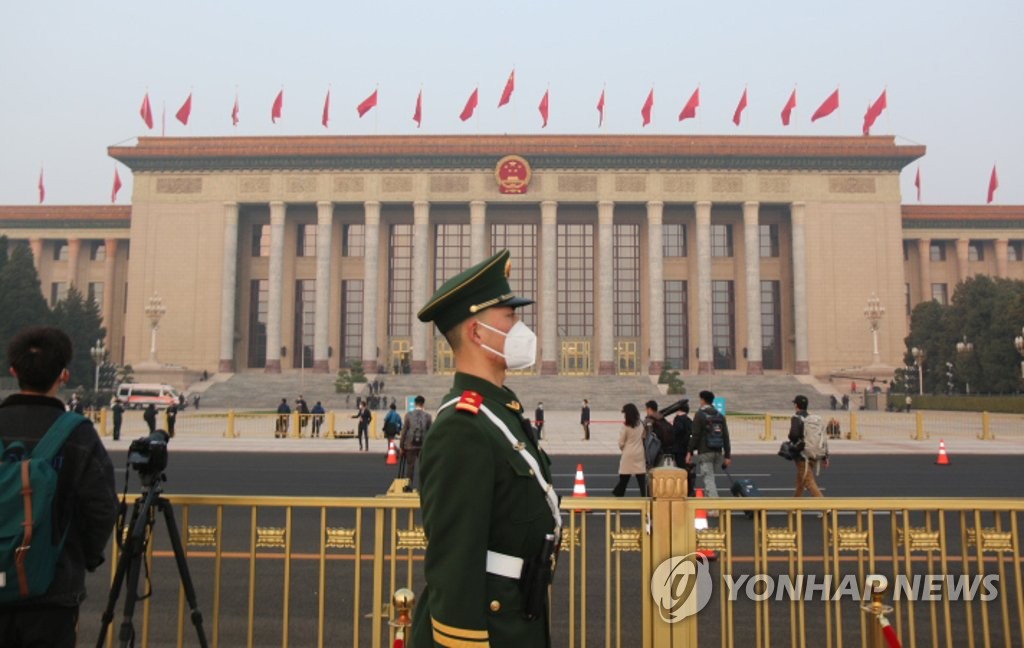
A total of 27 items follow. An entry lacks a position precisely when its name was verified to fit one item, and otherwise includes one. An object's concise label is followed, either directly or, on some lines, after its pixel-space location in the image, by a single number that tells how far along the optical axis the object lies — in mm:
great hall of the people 59344
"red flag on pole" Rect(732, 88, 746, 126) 56094
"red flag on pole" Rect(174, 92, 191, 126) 55569
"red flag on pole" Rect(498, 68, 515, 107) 55906
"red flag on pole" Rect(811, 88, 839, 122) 53875
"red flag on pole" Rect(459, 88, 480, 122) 56266
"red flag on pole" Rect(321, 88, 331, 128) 57788
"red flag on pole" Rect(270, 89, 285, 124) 57875
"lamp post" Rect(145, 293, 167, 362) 53188
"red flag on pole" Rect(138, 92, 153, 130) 56844
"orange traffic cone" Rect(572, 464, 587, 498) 12261
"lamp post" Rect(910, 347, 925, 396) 49856
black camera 3680
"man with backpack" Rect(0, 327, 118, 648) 2996
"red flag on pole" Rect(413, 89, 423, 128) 58528
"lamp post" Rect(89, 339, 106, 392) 47075
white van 48812
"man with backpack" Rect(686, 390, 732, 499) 11391
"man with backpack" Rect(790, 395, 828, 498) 11391
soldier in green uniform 2385
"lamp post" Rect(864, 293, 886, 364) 53094
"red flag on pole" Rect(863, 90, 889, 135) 54250
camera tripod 3547
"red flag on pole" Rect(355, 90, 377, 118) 56125
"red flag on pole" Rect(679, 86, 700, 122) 55250
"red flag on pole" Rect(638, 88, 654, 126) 57062
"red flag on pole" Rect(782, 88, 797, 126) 56344
